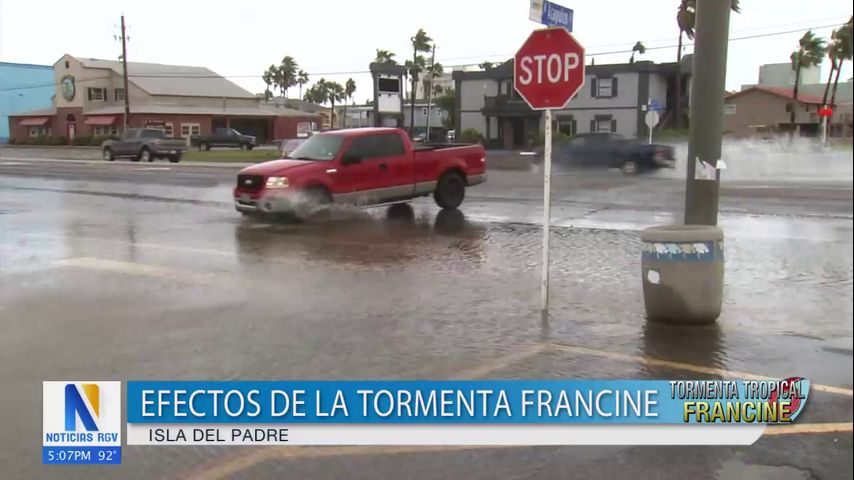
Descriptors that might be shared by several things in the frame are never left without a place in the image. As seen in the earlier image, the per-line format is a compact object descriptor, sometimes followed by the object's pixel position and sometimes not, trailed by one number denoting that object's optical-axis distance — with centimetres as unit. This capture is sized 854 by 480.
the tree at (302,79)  9701
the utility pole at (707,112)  635
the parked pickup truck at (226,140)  5534
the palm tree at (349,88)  10507
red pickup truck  1333
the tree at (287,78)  8862
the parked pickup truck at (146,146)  3944
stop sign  582
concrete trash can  604
